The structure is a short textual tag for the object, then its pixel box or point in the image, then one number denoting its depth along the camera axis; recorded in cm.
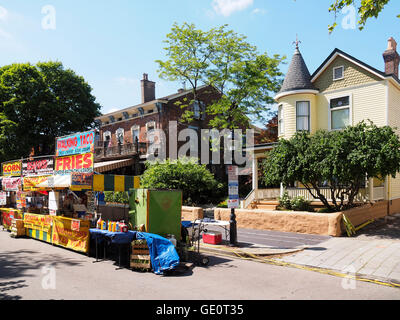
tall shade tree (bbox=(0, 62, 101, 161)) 3250
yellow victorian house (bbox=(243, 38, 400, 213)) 1677
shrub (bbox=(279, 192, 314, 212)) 1591
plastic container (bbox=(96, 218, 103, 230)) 968
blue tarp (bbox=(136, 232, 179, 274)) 780
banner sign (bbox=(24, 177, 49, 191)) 1242
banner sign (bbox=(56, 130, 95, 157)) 1110
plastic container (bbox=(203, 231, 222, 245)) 1148
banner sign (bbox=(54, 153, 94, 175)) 1095
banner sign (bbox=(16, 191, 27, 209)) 1451
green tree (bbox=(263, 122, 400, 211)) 1206
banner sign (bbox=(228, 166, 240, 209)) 1132
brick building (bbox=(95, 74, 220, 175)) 2984
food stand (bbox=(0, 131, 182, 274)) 870
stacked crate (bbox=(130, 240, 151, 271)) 812
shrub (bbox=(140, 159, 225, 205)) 2066
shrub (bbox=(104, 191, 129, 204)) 2215
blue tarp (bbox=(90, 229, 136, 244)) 847
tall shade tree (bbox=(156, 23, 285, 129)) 2509
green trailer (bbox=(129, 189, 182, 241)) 907
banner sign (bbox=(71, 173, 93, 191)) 1005
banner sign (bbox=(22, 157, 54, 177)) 1372
